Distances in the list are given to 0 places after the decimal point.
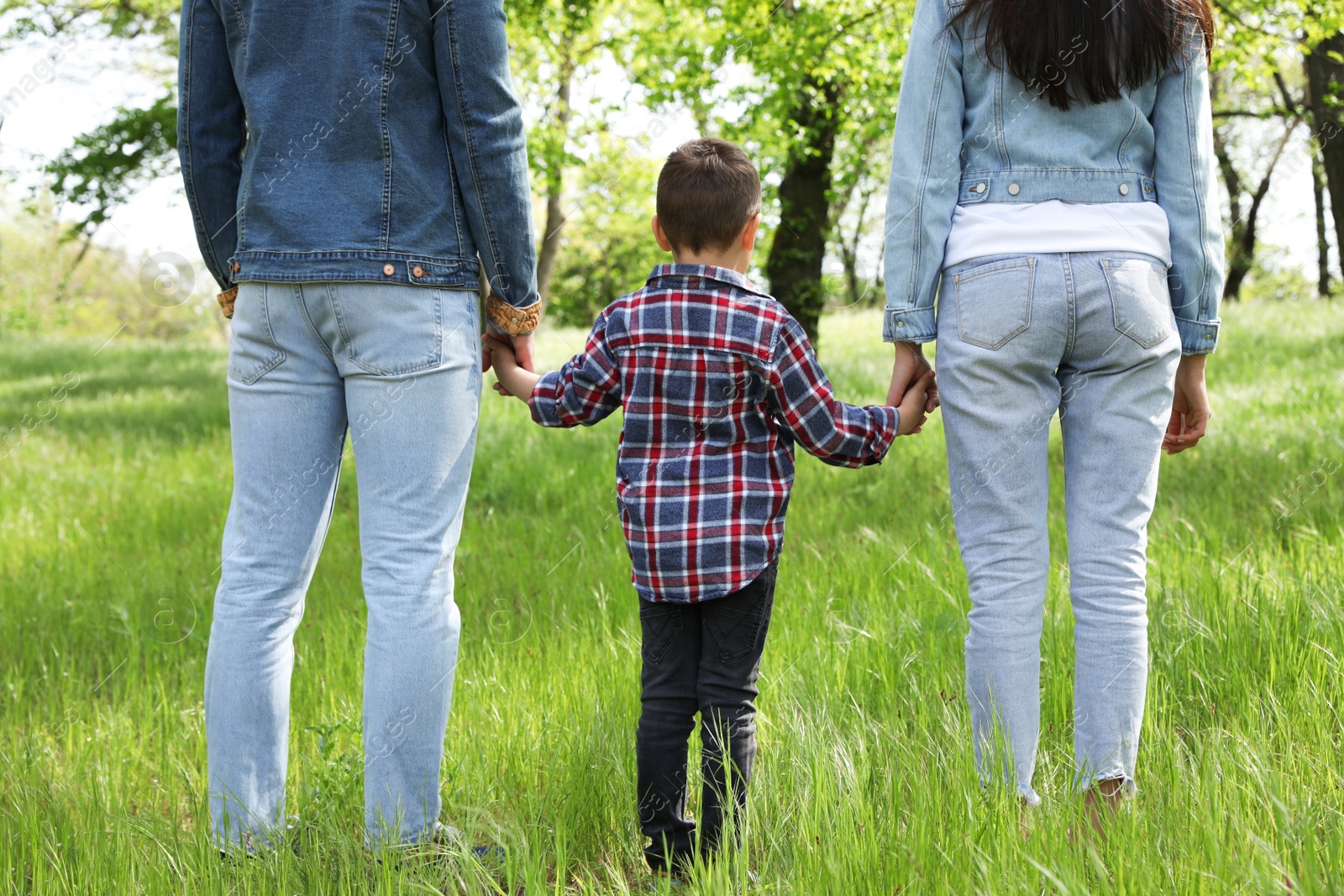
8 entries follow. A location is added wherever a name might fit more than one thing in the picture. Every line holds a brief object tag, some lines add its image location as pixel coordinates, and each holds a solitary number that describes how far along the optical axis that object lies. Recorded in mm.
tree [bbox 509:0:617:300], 9312
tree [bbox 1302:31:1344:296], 8172
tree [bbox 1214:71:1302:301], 19219
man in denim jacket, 2041
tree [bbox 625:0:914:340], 8344
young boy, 2037
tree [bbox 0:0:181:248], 10859
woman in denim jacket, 1995
